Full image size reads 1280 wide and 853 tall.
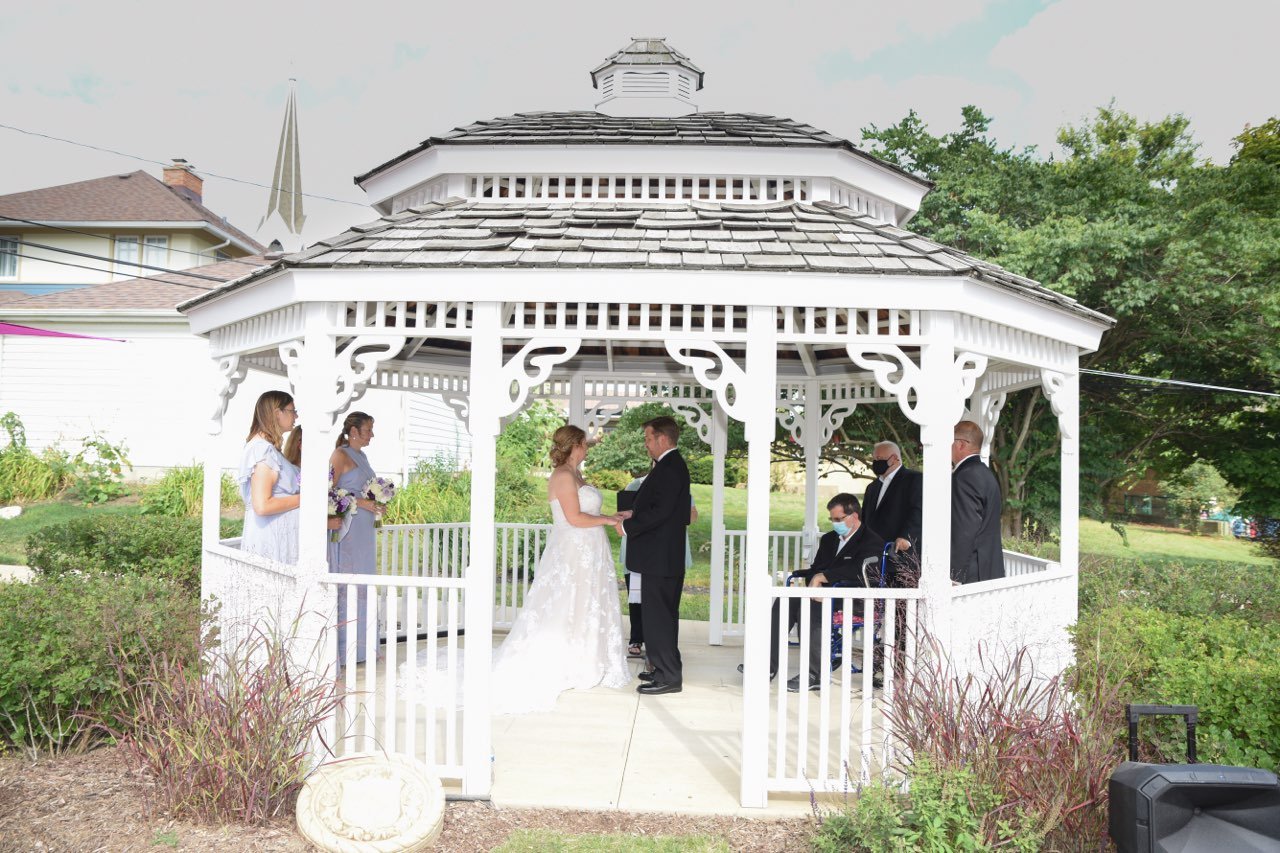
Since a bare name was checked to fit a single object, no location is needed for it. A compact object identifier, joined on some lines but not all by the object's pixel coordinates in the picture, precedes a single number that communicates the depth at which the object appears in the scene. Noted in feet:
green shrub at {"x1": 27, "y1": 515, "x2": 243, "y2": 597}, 28.22
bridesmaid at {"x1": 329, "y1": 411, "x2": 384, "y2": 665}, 24.39
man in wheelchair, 23.17
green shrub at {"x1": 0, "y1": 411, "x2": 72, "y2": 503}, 57.21
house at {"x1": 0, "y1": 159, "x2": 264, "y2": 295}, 86.74
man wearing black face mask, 22.06
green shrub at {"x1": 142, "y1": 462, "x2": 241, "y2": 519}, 52.13
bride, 23.84
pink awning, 42.09
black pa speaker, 10.77
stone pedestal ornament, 13.69
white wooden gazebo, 16.57
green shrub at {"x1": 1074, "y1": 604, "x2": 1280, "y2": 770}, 14.74
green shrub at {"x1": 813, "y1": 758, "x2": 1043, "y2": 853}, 12.28
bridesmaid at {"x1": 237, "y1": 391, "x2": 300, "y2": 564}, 20.42
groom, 23.09
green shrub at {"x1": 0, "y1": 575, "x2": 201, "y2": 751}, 16.66
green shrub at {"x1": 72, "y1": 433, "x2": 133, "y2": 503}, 56.95
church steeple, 64.75
